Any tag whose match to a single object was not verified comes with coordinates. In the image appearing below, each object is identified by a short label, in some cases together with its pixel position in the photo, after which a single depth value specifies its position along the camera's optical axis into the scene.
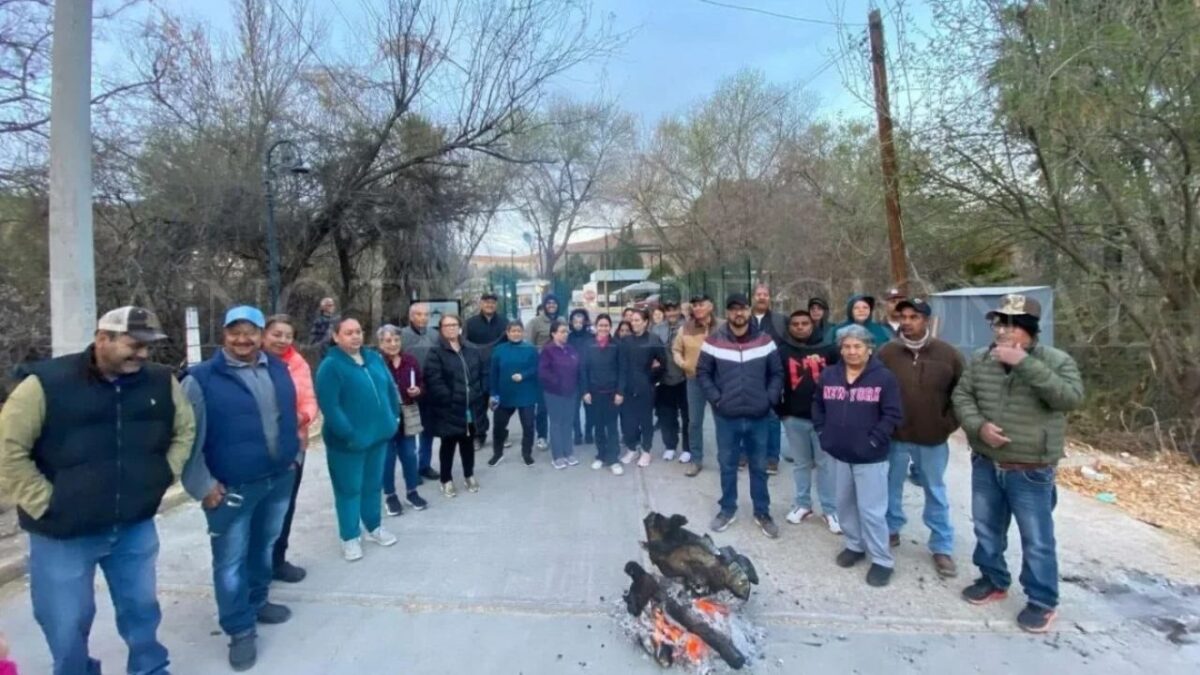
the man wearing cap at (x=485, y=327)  6.88
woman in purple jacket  6.11
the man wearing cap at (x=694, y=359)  5.74
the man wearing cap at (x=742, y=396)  4.35
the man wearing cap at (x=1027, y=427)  3.04
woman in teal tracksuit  3.84
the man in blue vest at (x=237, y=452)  2.84
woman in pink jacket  3.57
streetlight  9.71
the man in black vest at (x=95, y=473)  2.29
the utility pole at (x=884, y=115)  7.33
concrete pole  3.80
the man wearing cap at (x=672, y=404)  6.16
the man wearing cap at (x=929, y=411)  3.73
